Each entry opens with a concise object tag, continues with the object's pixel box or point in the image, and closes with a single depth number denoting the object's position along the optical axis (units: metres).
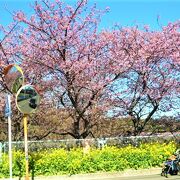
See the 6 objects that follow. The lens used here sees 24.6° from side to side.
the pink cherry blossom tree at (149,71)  18.23
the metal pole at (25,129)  9.60
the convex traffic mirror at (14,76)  10.59
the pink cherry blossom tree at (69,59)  15.79
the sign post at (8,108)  10.43
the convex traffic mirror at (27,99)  9.81
